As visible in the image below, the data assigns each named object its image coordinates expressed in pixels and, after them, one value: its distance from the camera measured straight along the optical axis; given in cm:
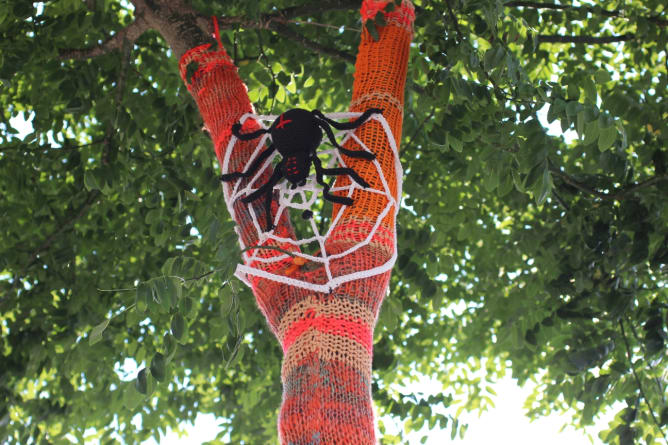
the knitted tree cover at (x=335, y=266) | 168
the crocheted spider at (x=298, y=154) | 218
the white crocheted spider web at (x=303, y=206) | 194
